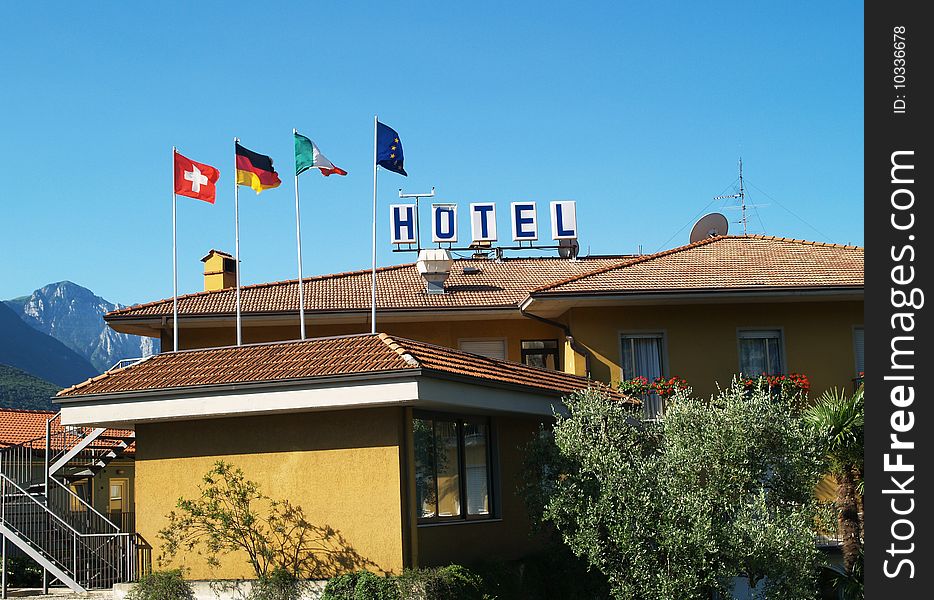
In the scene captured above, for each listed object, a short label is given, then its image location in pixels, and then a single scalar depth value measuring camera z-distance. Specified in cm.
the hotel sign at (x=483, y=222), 3650
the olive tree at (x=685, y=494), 1648
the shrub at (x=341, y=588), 1612
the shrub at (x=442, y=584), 1585
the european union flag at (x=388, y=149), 2231
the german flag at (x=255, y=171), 2341
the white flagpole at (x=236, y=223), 2361
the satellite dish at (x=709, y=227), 3456
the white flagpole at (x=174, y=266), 2244
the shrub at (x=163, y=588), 1722
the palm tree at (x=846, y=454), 2039
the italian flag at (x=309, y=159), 2267
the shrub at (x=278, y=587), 1669
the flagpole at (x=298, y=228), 2339
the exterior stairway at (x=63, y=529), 1952
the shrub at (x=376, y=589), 1593
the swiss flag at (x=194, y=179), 2264
